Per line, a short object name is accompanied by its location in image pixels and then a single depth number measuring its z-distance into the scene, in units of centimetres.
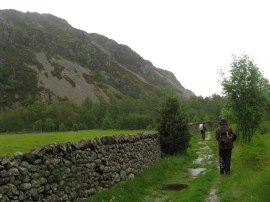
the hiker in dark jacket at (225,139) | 1756
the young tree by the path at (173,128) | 2645
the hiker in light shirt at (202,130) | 4381
